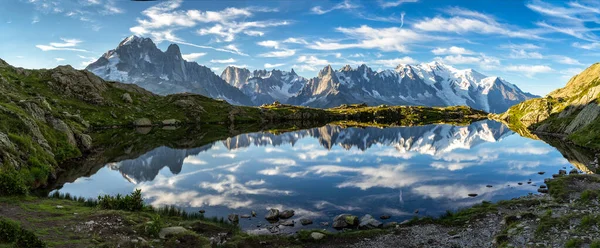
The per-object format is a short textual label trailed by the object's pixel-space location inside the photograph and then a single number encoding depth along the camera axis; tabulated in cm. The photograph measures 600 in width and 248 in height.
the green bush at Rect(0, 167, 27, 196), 2853
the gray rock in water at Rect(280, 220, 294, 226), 3267
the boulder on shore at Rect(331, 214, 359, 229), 3225
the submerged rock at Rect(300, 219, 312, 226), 3334
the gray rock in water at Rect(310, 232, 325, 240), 2752
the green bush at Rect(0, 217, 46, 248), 1709
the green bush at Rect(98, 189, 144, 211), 2945
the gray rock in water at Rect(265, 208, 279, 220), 3475
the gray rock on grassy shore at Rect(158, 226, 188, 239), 2331
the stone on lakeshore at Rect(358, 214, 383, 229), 3169
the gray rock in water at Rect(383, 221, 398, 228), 3164
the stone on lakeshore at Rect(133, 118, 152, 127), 14971
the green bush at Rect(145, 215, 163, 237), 2309
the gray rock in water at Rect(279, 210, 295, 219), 3538
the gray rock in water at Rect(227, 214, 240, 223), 3394
